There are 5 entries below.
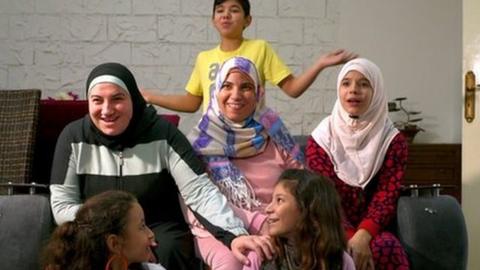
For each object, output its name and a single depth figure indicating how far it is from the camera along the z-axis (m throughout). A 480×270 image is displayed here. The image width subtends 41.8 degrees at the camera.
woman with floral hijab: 2.06
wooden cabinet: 3.58
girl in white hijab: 2.03
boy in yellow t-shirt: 2.69
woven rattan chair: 2.22
